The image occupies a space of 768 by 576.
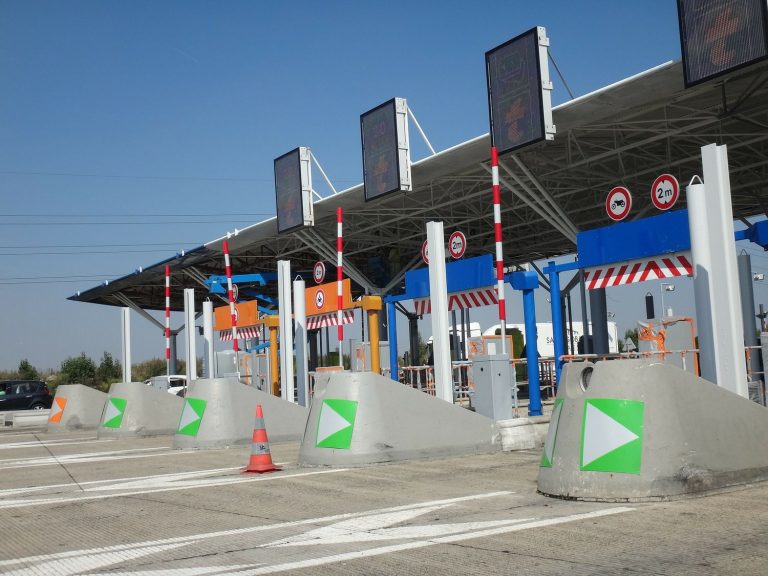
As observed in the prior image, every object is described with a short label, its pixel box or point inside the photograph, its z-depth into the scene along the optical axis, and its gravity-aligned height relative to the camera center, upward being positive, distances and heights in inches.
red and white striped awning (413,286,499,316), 693.9 +57.5
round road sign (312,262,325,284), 1326.3 +156.4
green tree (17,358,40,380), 2578.7 +53.1
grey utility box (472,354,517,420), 496.1 -12.4
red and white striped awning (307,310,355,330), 837.8 +53.8
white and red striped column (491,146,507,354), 480.1 +57.4
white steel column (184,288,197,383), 885.2 +54.0
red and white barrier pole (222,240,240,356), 607.6 +50.6
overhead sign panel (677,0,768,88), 676.1 +259.1
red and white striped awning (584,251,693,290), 532.7 +58.1
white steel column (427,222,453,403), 526.0 +32.6
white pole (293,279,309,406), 692.7 +37.7
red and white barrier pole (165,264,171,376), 742.5 +50.6
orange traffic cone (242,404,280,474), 421.1 -39.1
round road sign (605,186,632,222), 796.6 +146.5
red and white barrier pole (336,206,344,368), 509.4 +40.9
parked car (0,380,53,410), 1494.8 -13.1
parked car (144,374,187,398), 1017.6 -3.0
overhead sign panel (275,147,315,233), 1257.9 +275.9
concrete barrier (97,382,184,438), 744.3 -26.8
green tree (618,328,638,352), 2859.3 +96.8
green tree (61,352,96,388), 2524.6 +45.3
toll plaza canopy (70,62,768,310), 884.6 +255.3
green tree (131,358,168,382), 2538.4 +40.8
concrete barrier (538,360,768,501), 277.6 -26.2
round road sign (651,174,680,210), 776.9 +151.3
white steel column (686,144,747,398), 389.1 +36.5
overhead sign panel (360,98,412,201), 1061.1 +277.6
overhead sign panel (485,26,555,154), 854.5 +277.0
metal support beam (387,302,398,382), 783.1 +26.4
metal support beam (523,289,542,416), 567.8 +1.6
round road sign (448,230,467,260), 994.1 +143.1
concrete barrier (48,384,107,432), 922.7 -25.4
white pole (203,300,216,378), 902.3 +55.4
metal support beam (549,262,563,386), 662.5 +47.7
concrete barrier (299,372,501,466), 428.8 -26.8
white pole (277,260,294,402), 693.9 +33.5
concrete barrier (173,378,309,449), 577.6 -24.2
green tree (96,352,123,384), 2554.1 +42.6
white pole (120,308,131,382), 947.3 +45.1
